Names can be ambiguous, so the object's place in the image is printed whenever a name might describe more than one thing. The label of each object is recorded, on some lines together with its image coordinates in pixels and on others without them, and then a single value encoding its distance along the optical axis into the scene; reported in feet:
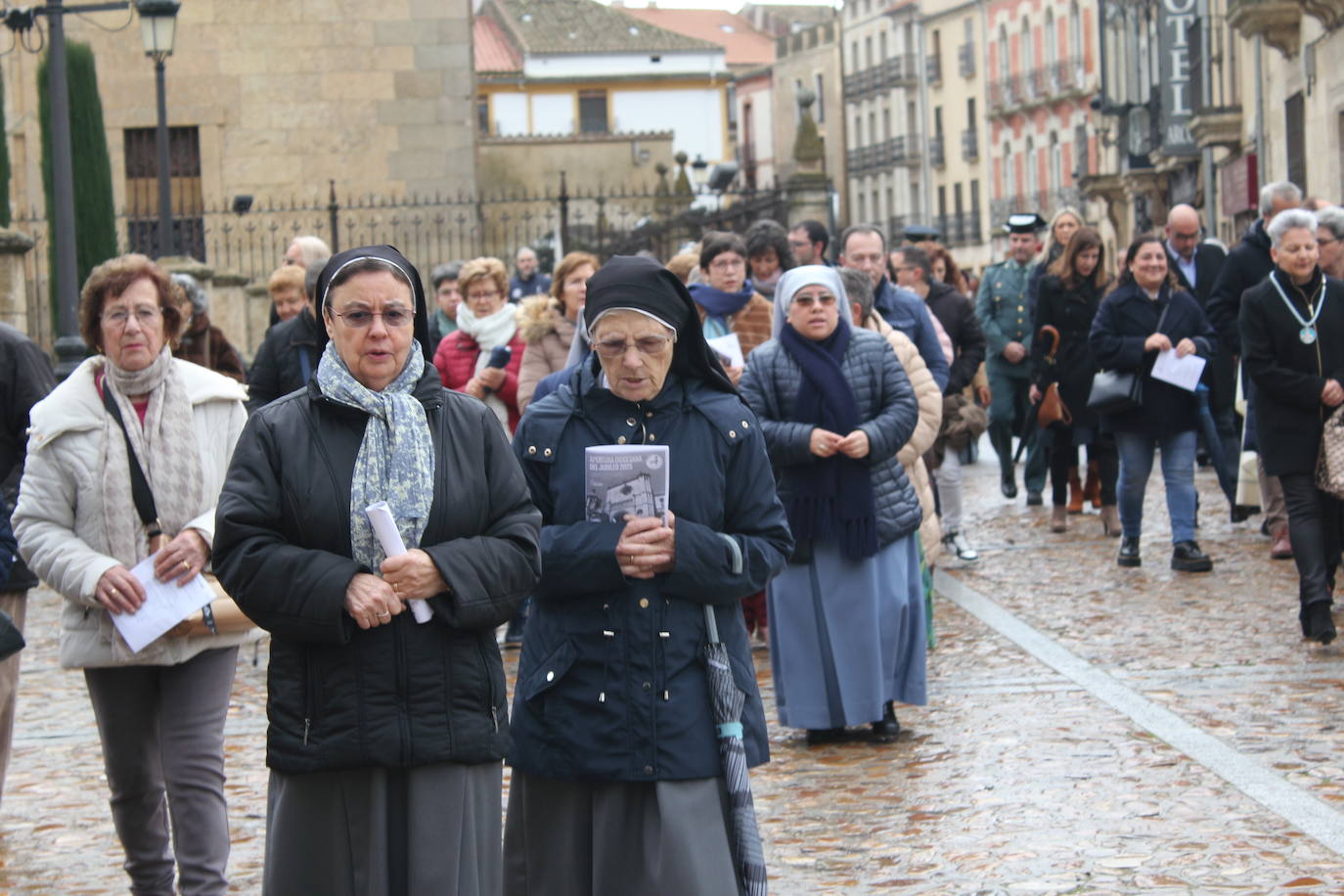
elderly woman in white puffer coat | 18.86
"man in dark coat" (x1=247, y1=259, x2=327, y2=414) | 30.99
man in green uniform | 53.83
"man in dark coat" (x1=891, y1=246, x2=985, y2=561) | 43.73
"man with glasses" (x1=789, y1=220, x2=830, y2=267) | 38.34
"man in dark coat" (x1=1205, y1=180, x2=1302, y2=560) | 40.34
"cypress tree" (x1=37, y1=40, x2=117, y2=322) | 82.69
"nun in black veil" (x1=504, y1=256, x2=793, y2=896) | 15.79
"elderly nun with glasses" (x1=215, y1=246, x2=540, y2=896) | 13.98
